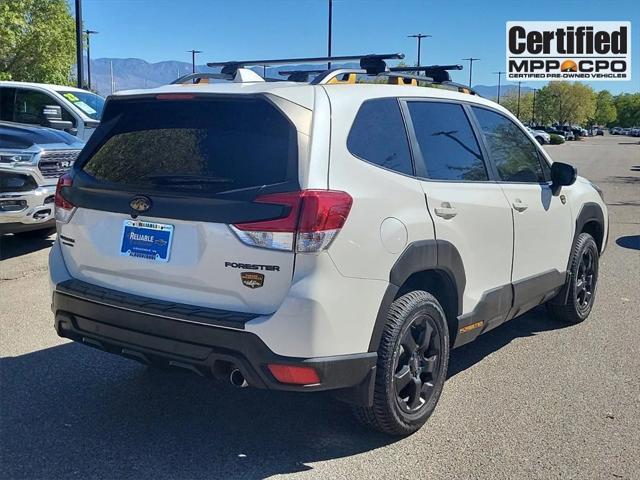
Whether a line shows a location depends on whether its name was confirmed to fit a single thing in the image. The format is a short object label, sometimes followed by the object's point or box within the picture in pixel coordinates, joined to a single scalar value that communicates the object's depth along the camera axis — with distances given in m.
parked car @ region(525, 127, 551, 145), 53.30
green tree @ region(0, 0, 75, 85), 22.98
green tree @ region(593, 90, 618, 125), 151.88
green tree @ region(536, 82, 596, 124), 119.00
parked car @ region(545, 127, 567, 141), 84.56
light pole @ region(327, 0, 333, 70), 32.22
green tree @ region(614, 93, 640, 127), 150.88
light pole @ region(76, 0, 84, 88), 15.56
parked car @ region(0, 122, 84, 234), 7.39
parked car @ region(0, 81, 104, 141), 11.79
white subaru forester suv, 2.96
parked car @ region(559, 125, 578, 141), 82.88
